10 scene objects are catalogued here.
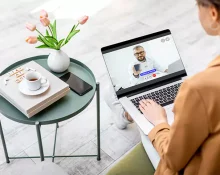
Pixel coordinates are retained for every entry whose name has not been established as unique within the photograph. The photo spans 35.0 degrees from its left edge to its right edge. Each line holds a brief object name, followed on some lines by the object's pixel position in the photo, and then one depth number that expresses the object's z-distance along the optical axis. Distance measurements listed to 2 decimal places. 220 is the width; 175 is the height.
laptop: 1.45
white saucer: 1.40
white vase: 1.54
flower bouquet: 1.49
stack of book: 1.36
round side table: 1.38
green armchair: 1.22
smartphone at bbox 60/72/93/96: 1.53
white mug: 1.39
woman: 0.76
